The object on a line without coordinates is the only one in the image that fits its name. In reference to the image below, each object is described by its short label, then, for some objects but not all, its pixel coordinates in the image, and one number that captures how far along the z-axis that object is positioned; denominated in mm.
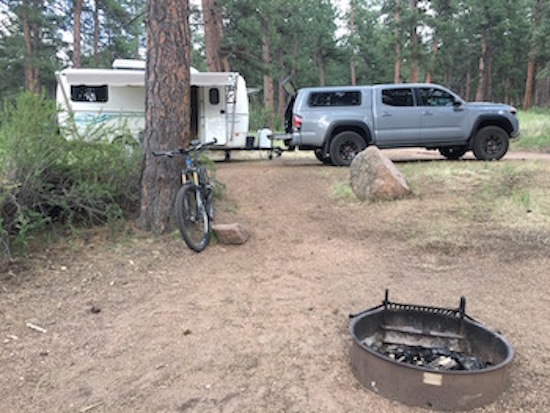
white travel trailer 11641
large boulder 6832
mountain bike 5027
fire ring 2451
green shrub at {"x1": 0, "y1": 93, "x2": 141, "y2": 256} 4660
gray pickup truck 10078
